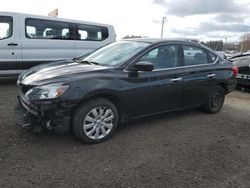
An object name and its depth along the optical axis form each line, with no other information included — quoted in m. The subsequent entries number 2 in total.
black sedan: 2.50
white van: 5.00
